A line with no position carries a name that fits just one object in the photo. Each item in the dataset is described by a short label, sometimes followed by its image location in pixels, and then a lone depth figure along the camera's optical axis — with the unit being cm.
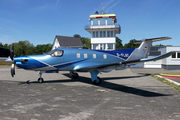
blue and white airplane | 1027
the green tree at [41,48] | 10290
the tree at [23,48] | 8781
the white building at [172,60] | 2619
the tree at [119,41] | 10863
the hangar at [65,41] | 5026
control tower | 3347
